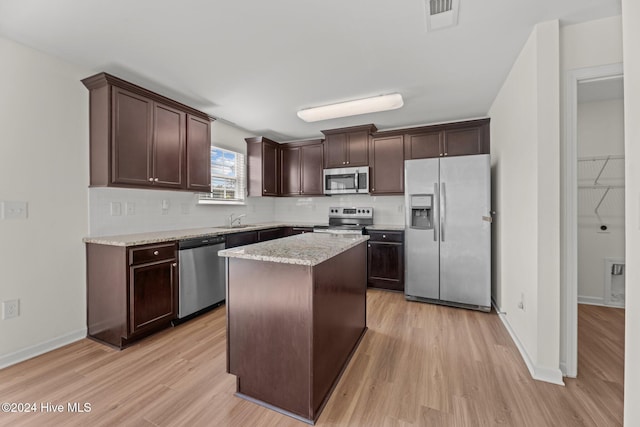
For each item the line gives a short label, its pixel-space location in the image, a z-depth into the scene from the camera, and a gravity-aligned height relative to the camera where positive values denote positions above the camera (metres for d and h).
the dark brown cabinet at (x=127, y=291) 2.33 -0.70
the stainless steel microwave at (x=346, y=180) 4.25 +0.50
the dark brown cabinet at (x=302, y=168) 4.70 +0.77
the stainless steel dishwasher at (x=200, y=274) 2.81 -0.68
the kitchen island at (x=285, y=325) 1.56 -0.69
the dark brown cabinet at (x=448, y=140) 3.67 +1.01
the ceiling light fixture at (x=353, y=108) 3.01 +1.23
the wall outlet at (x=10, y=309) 2.07 -0.73
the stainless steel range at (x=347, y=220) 4.26 -0.14
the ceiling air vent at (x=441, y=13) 1.72 +1.30
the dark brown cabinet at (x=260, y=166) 4.56 +0.78
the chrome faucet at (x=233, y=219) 4.20 -0.11
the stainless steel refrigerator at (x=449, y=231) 3.10 -0.23
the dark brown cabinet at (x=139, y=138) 2.44 +0.75
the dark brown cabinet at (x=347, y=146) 4.28 +1.06
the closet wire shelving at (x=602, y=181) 3.18 +0.36
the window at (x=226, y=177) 4.02 +0.55
